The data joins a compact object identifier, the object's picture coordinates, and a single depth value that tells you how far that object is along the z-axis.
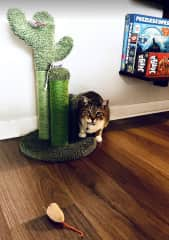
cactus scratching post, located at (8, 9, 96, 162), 1.05
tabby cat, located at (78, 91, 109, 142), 1.22
